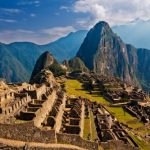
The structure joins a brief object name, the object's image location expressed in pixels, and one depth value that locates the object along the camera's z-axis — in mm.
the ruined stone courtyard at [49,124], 32281
